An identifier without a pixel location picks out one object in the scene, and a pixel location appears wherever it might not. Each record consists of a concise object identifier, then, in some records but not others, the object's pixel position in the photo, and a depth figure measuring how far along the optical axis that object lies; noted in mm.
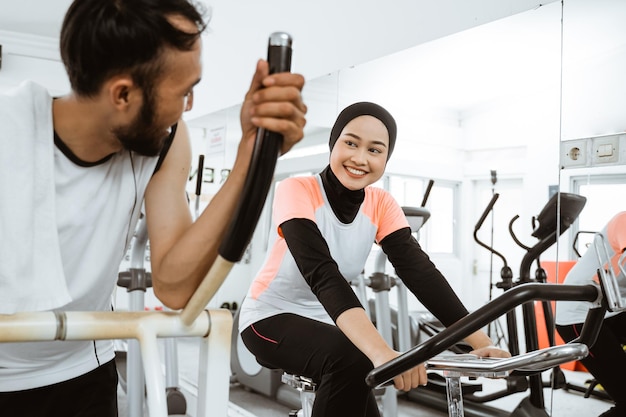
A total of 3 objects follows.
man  850
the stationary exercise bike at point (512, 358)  1055
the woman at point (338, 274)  1487
